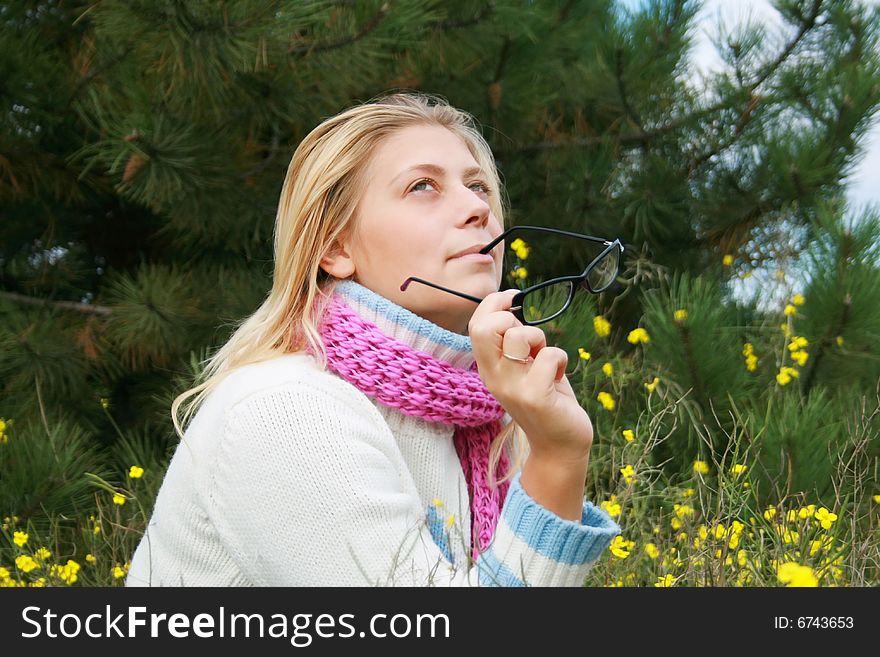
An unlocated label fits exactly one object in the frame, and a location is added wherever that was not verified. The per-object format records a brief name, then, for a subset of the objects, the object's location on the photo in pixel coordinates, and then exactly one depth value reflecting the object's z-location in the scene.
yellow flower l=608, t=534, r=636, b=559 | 2.91
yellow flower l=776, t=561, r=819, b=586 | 2.55
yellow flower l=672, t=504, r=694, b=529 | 3.09
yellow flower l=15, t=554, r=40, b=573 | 3.15
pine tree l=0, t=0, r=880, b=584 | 3.66
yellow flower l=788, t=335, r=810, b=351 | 3.52
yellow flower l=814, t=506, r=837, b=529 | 2.96
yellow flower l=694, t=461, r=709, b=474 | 3.09
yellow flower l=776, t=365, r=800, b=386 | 3.48
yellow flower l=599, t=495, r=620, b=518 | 3.03
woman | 2.68
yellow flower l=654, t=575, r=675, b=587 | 2.95
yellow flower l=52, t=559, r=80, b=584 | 3.19
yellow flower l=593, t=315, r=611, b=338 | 3.90
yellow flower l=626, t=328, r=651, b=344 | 3.63
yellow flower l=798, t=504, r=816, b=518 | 3.00
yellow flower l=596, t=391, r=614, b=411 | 3.47
